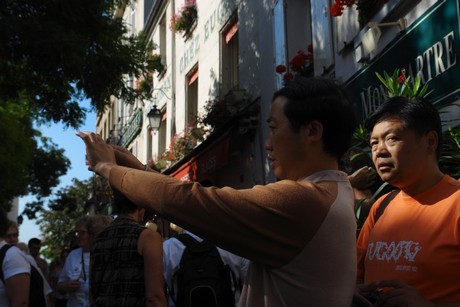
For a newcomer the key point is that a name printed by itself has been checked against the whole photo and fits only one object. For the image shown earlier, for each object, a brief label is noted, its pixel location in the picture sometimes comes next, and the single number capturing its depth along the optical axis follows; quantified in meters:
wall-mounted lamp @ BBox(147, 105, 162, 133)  17.15
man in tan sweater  1.84
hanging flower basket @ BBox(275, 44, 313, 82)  10.41
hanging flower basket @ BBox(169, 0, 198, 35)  17.42
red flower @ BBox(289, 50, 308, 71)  10.41
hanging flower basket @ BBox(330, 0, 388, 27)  8.07
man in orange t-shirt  2.27
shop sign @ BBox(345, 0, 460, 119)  6.14
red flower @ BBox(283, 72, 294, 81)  9.77
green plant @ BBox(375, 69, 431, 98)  4.88
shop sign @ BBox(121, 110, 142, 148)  24.94
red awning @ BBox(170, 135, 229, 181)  12.59
